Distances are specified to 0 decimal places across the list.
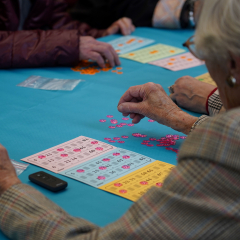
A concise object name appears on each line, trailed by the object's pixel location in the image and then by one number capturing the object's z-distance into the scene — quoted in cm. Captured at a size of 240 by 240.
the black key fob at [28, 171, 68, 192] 168
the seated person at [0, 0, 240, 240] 143
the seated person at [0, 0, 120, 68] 229
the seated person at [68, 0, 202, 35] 293
